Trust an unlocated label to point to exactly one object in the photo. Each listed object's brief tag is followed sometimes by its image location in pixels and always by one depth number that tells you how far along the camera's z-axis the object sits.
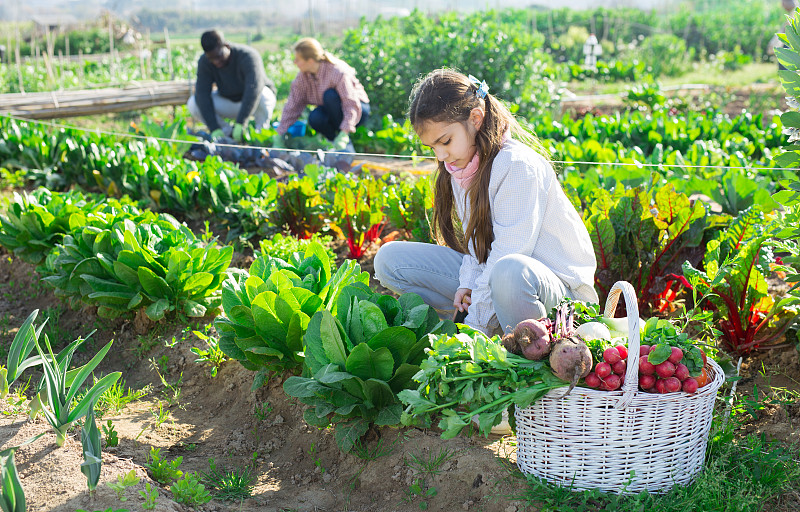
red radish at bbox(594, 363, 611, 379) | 1.97
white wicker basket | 1.98
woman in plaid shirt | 6.24
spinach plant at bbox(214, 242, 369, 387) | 2.58
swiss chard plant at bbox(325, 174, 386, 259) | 3.94
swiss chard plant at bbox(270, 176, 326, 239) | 4.12
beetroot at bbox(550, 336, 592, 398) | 1.92
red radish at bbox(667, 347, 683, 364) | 1.97
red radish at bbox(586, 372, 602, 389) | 1.98
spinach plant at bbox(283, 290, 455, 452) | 2.34
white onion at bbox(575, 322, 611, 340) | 2.16
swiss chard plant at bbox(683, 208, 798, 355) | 2.82
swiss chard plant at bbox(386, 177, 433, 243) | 3.71
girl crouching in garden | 2.42
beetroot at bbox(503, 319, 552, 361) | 2.03
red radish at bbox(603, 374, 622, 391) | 1.96
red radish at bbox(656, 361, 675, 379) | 1.96
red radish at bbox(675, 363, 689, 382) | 1.98
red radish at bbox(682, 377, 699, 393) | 1.96
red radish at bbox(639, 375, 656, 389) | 1.99
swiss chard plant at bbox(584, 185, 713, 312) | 3.20
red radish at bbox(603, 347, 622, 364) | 1.99
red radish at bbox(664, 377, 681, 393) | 1.96
